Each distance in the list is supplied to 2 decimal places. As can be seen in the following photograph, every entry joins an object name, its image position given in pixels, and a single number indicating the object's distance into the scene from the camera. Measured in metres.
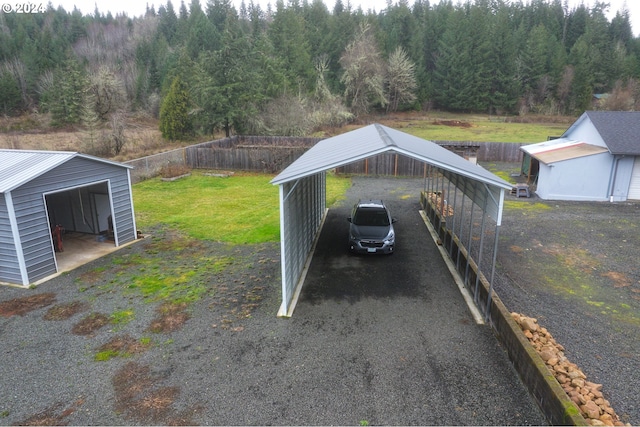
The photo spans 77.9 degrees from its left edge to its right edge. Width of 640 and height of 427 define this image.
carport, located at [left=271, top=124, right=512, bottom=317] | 8.46
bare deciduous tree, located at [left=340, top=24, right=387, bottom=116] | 54.84
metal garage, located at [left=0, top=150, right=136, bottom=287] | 10.38
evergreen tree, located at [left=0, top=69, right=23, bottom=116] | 54.34
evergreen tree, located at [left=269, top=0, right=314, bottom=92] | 50.28
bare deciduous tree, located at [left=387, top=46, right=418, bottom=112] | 61.03
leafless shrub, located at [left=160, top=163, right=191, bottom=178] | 26.30
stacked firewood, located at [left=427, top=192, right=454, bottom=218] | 15.43
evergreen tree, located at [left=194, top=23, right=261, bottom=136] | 33.97
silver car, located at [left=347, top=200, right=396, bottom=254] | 12.73
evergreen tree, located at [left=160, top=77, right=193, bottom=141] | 37.97
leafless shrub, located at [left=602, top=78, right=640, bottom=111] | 52.62
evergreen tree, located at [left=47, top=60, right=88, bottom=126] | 43.75
